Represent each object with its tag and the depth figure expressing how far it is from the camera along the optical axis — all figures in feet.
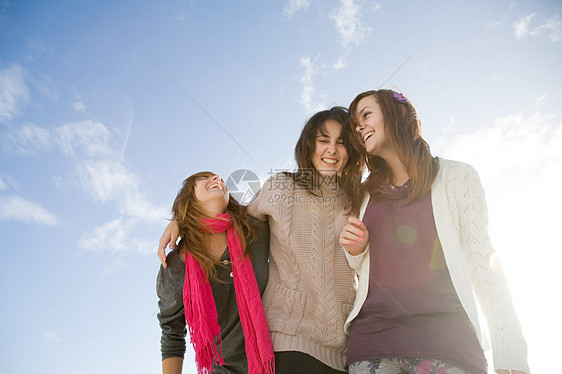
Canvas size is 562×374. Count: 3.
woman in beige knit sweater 7.44
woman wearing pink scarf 8.48
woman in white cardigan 5.76
